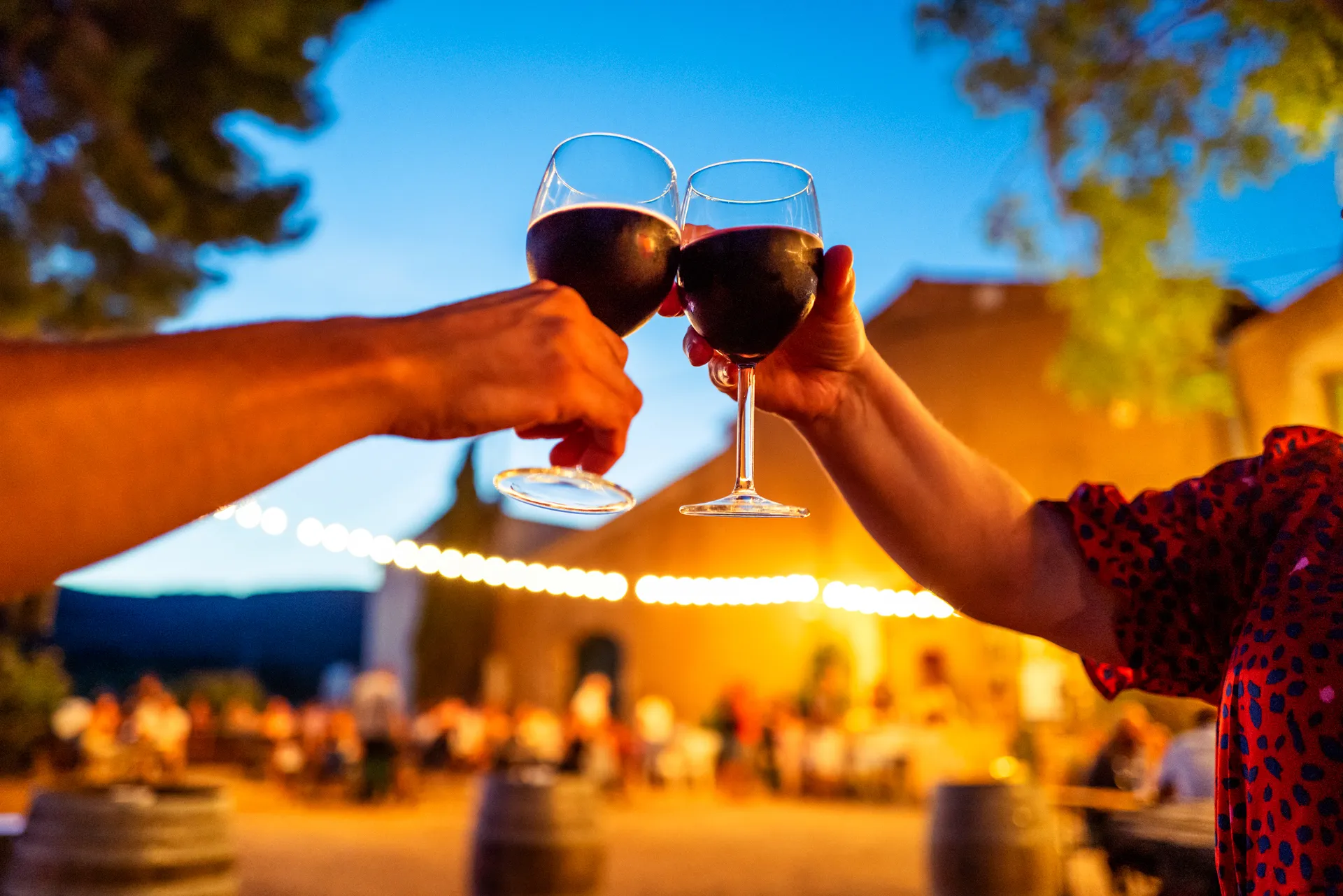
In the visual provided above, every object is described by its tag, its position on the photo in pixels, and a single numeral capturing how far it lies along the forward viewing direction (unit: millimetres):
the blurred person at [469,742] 13484
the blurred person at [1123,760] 5750
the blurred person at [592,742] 11539
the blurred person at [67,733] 11719
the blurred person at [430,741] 13539
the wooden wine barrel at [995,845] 4207
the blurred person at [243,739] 15023
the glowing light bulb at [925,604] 9594
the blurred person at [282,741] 13102
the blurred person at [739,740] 13406
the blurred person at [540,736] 11518
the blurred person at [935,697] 10938
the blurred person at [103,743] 10836
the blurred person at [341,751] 12625
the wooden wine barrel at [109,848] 2270
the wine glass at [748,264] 964
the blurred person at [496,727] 13000
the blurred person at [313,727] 12844
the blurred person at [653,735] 13547
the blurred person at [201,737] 15266
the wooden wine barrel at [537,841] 4039
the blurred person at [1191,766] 3916
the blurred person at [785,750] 13391
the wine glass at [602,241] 883
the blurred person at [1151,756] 5196
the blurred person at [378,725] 10516
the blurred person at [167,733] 11508
